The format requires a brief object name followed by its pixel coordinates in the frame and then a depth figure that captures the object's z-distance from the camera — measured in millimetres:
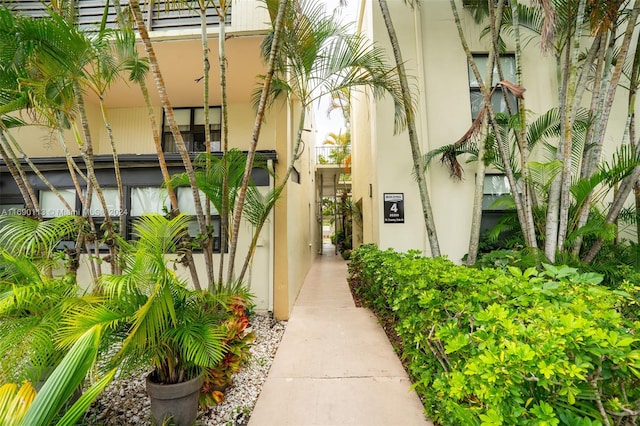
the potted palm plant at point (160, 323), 1908
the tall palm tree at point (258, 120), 2953
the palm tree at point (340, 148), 13170
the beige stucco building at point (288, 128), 4957
